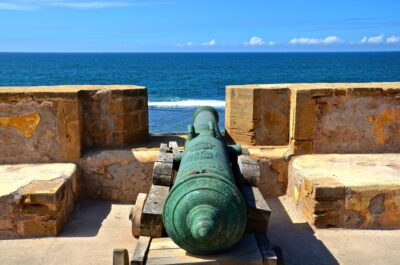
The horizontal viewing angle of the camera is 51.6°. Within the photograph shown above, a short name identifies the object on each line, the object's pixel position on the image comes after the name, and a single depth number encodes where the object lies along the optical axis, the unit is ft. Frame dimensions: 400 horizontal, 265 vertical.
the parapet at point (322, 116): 17.01
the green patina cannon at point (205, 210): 8.56
